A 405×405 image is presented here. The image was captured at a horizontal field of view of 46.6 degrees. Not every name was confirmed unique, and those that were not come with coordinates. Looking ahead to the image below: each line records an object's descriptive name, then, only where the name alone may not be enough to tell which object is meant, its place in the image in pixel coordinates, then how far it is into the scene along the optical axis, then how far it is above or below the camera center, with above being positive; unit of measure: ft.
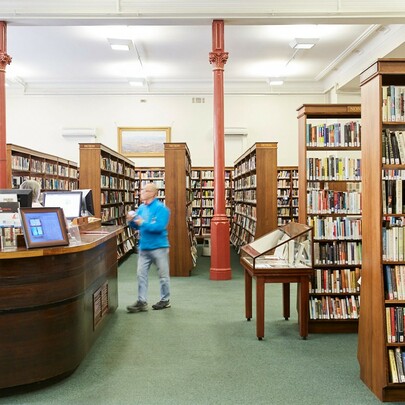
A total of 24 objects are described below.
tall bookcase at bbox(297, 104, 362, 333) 17.04 -0.66
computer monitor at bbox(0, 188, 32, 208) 14.33 +0.20
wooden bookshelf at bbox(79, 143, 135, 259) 29.96 +1.34
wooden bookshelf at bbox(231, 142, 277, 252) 30.60 +0.75
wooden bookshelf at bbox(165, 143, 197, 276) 29.12 -0.46
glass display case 16.10 -1.79
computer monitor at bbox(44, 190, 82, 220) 19.34 +0.05
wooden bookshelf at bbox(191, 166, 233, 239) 49.03 +0.24
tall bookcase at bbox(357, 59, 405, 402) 11.20 -1.04
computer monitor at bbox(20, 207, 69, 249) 12.07 -0.65
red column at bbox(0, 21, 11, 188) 26.25 +5.75
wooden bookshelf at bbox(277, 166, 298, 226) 47.06 +0.55
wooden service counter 11.35 -2.81
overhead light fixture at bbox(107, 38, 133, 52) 33.55 +11.45
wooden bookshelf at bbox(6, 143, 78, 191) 29.25 +2.45
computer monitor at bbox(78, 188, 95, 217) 20.56 -0.05
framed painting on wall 49.65 +6.46
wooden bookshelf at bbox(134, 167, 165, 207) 48.83 +2.51
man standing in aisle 19.47 -1.55
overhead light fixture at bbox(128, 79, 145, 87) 45.62 +11.69
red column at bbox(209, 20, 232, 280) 27.86 +0.98
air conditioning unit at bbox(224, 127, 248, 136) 49.55 +7.29
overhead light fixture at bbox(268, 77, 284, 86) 47.87 +12.14
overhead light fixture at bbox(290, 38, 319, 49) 34.65 +11.68
